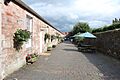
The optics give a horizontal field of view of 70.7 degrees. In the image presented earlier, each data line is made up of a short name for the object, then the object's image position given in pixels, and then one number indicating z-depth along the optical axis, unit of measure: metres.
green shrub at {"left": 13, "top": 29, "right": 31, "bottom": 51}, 3.78
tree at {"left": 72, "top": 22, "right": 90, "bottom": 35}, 23.31
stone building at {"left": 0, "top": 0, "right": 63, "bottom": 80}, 3.08
